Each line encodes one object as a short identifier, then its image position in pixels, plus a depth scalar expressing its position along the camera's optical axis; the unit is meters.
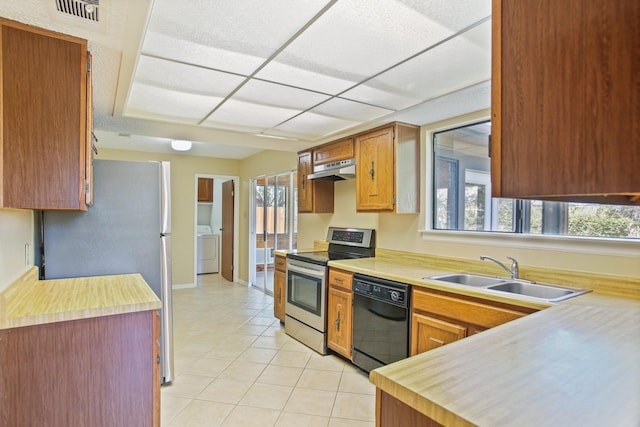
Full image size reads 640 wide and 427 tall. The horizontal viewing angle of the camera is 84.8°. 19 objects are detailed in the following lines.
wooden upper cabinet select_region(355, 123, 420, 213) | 3.02
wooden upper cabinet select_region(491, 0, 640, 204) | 0.48
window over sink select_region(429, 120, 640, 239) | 2.10
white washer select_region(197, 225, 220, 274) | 7.29
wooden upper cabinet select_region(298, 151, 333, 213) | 4.06
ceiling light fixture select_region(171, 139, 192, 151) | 4.56
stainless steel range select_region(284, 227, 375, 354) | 3.27
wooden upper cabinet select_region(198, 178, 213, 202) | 7.39
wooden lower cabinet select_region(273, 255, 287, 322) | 4.03
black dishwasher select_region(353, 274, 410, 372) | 2.48
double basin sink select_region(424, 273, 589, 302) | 2.11
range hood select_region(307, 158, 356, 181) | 3.41
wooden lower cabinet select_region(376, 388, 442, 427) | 0.89
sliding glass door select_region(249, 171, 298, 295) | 5.34
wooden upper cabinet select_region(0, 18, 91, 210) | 1.55
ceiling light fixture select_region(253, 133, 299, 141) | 3.78
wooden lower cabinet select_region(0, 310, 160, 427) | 1.45
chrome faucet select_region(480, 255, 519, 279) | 2.35
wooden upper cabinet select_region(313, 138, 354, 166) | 3.48
